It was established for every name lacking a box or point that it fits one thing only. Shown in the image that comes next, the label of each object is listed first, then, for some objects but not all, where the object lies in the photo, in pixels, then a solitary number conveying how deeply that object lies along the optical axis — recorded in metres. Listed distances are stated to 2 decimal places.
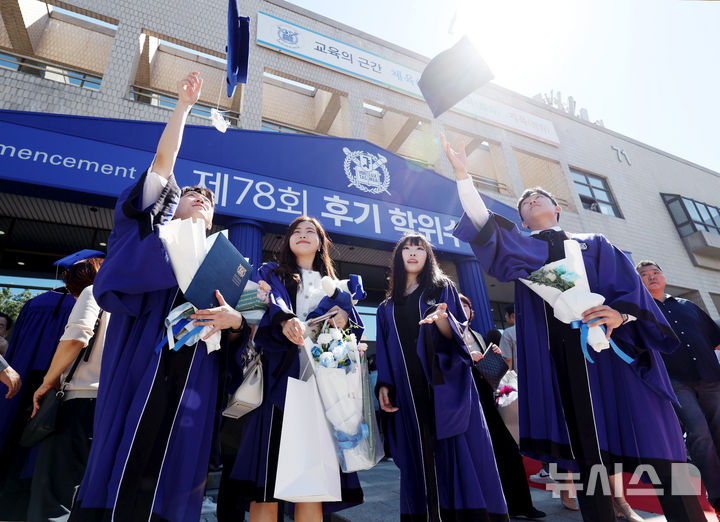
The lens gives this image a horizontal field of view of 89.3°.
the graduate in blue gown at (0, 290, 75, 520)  2.69
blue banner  4.71
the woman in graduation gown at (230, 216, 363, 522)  1.80
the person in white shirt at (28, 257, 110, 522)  2.19
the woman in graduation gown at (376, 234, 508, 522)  1.93
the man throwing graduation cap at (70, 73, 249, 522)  1.30
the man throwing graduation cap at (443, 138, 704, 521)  1.66
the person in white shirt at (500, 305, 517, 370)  3.86
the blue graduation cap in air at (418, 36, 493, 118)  3.03
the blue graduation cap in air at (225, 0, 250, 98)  2.66
